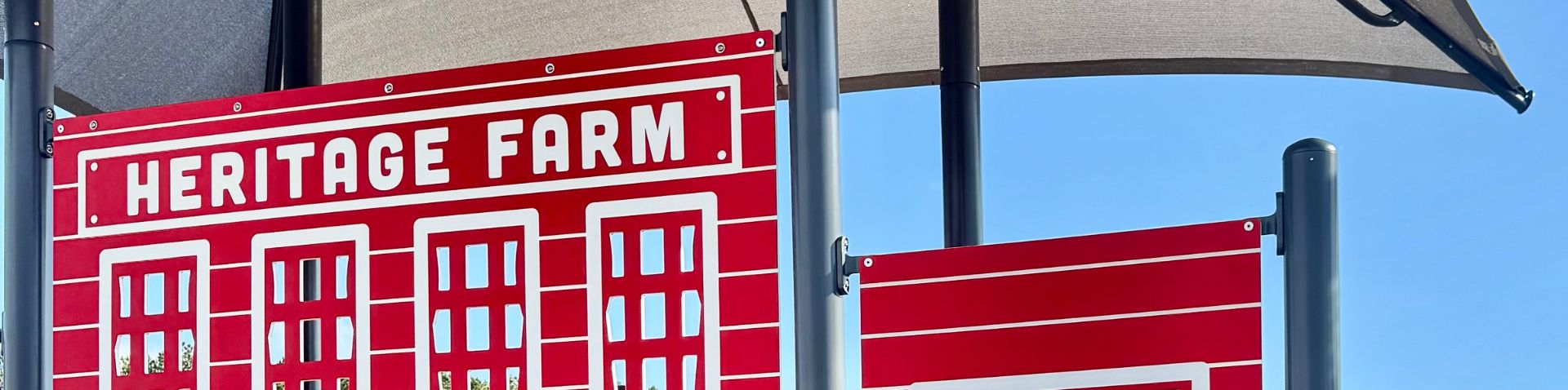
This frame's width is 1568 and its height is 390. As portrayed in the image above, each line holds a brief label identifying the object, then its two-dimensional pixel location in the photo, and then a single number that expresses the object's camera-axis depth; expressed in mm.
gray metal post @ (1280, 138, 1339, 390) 2088
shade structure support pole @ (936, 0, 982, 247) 4430
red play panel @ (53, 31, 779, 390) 2391
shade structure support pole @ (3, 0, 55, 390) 2773
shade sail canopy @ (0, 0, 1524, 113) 6148
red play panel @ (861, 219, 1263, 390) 2154
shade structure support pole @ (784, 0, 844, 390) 2291
